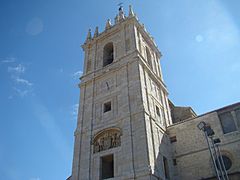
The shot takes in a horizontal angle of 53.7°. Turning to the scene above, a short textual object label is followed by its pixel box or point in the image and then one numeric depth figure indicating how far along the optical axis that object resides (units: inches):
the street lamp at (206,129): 400.7
